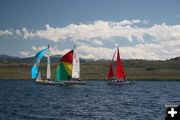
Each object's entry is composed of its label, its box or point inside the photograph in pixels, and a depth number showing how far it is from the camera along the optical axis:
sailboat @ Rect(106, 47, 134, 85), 137.65
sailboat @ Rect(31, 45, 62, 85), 130.50
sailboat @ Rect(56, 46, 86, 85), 121.18
